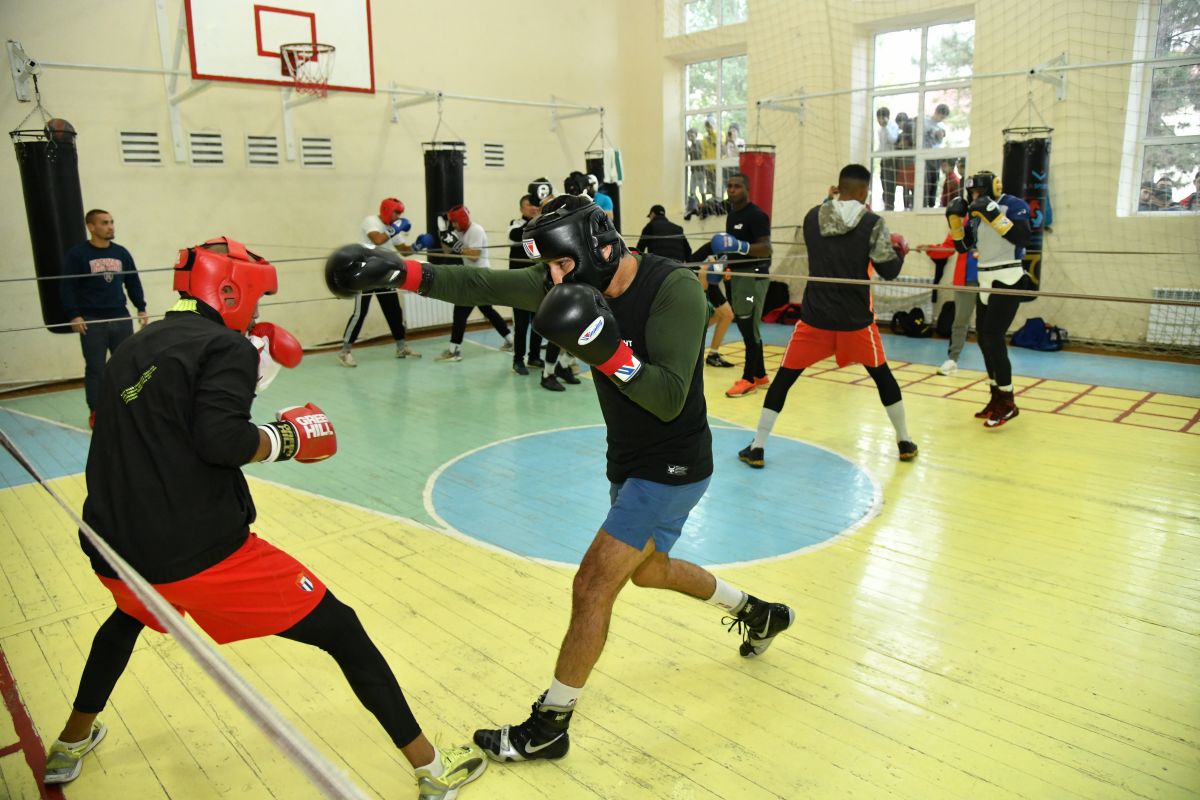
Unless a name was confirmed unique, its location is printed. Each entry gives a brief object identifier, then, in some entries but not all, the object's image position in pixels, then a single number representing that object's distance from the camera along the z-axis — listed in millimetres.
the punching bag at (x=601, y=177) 10156
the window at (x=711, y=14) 11211
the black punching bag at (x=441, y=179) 8891
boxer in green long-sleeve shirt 2172
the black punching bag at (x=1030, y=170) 7949
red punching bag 9367
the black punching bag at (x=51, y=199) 6219
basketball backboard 7809
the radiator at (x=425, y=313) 10219
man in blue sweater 5930
